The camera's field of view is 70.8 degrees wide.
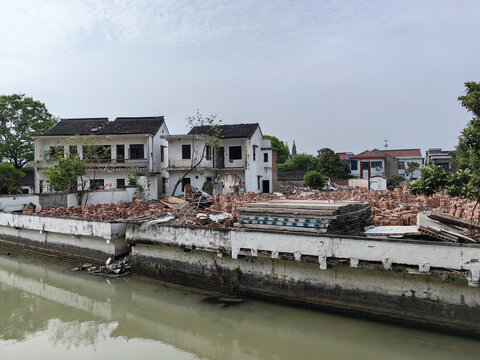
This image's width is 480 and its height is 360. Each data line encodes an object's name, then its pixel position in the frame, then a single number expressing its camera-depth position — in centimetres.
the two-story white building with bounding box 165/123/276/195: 2510
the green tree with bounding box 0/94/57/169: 2973
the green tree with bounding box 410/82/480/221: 1433
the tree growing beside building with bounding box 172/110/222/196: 2414
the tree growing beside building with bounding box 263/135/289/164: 5406
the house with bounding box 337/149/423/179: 5025
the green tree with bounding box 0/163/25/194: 2127
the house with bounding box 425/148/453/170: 4850
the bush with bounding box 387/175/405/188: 4390
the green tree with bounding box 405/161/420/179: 4850
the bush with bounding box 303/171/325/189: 3422
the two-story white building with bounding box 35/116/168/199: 2522
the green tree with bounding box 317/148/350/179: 4516
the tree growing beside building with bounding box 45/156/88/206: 1825
